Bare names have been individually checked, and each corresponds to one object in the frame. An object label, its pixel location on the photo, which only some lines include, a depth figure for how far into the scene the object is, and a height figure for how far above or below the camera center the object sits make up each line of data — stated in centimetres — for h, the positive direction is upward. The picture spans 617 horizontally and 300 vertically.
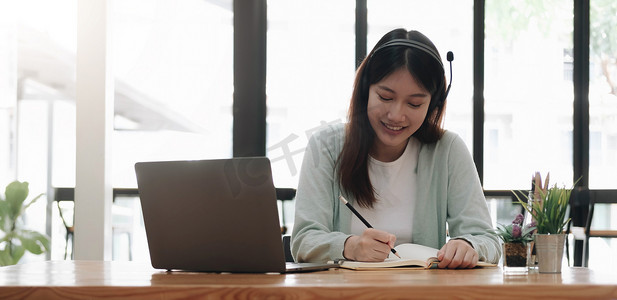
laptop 130 -11
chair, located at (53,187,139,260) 496 -35
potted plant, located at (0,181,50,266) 459 -51
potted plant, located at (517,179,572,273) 136 -13
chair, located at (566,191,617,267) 498 -53
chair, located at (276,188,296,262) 505 -29
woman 182 -3
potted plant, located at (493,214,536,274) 146 -18
